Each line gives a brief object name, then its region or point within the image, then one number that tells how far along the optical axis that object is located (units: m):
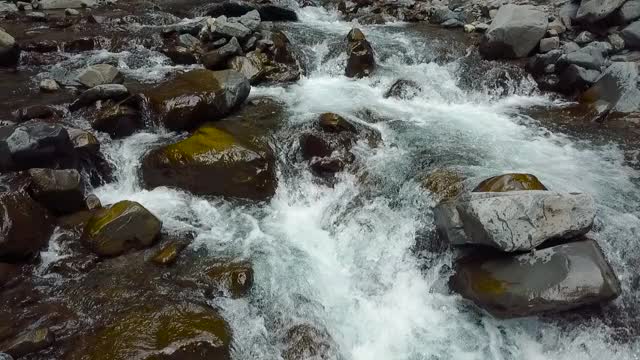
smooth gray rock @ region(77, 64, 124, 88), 9.53
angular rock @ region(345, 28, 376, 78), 11.45
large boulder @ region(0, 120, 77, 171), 6.62
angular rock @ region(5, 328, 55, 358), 4.54
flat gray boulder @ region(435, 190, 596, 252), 5.16
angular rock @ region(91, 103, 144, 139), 8.28
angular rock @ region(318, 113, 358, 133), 8.36
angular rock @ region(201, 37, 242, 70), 10.91
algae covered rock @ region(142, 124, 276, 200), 7.19
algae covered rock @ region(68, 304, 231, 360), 4.56
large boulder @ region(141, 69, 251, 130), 8.48
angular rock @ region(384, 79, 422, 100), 10.64
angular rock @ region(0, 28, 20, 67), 10.73
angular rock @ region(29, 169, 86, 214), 6.40
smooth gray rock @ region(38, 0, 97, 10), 16.64
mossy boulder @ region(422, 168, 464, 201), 6.70
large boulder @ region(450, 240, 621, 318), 5.00
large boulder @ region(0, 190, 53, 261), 5.75
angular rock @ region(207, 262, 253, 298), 5.59
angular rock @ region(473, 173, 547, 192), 5.91
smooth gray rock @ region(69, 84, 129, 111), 8.72
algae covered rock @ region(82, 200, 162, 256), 6.01
